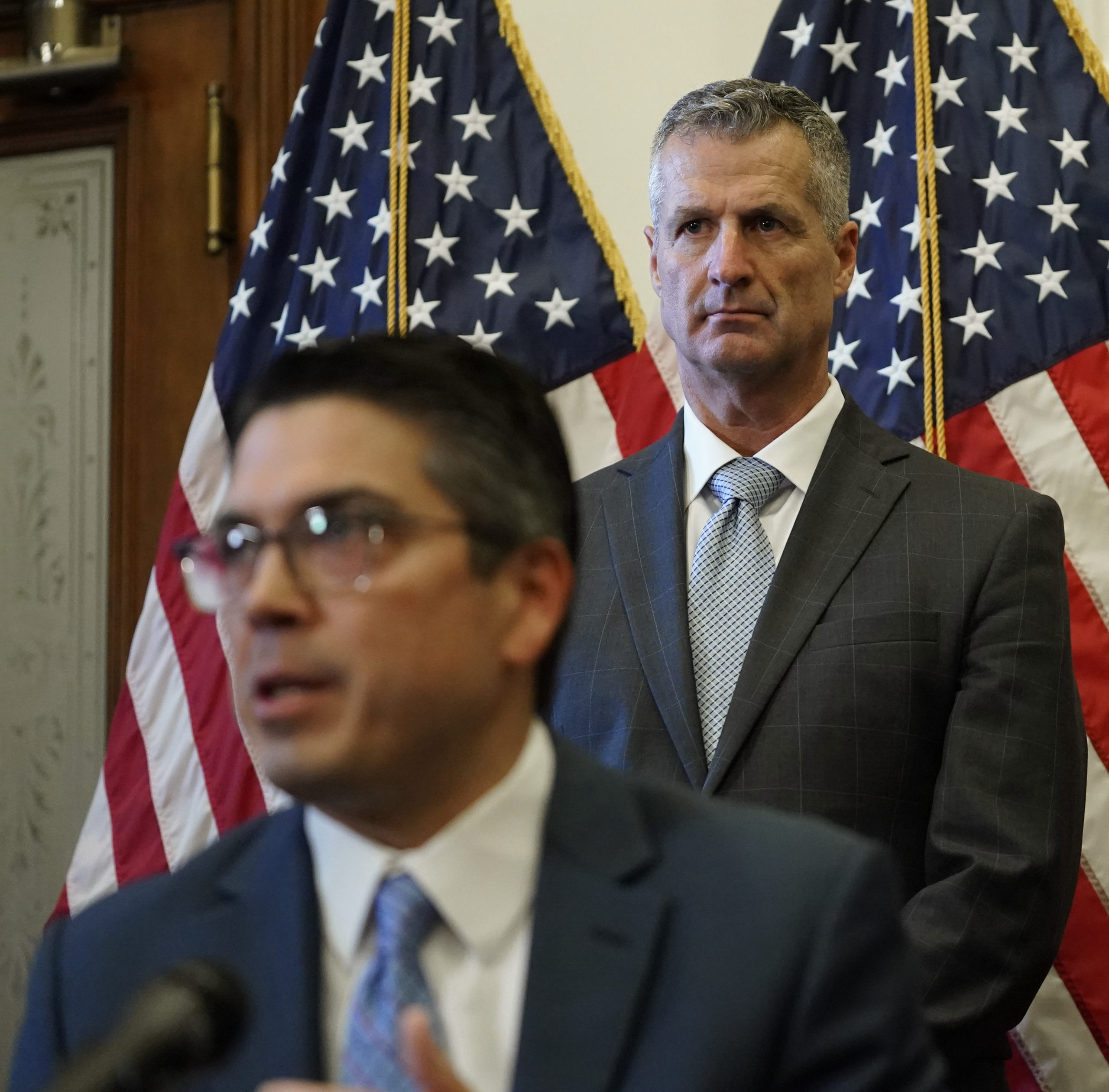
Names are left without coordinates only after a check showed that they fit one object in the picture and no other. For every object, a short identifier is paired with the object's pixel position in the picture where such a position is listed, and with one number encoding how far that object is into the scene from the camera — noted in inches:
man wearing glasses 69.7
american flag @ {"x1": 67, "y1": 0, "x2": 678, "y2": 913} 115.4
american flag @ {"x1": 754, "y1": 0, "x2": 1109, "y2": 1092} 108.3
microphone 51.7
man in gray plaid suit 89.1
